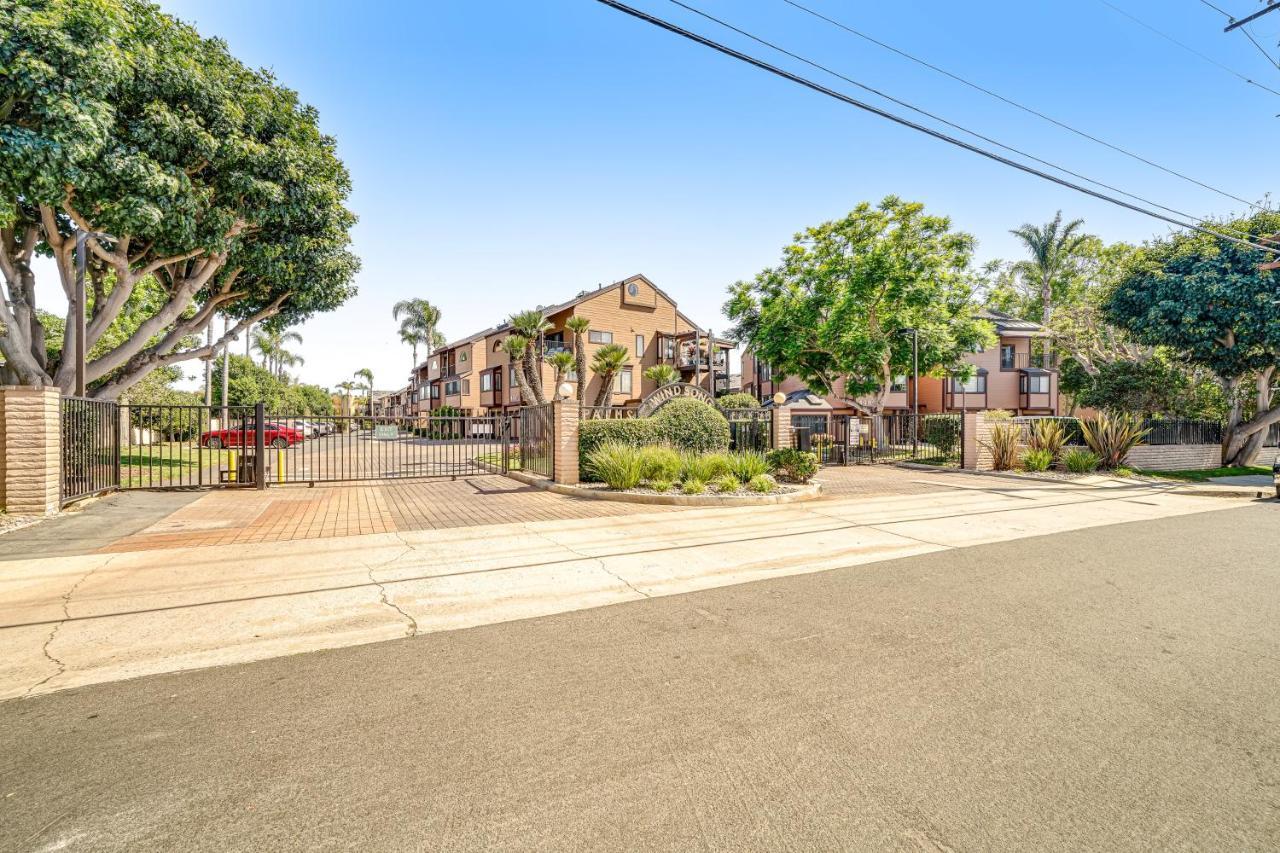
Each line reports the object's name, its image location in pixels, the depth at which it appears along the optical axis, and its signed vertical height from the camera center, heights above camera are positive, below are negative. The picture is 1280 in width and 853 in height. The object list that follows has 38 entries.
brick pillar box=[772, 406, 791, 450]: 15.44 -0.20
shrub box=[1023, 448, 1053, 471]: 17.52 -1.14
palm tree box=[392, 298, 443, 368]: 67.69 +11.57
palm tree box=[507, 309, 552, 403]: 22.09 +3.78
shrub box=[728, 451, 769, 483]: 12.49 -1.03
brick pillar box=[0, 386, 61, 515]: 8.71 -0.58
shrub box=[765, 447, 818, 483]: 13.23 -1.02
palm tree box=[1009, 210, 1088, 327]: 38.28 +11.95
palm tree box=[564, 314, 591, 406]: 23.65 +3.49
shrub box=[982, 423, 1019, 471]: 18.27 -0.76
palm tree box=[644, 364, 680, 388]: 28.36 +2.36
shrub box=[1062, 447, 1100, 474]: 16.98 -1.15
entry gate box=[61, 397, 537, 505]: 10.18 -1.12
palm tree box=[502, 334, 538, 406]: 23.11 +2.63
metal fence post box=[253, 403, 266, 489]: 13.12 -0.75
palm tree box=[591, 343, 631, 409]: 28.36 +3.00
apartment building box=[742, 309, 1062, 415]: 40.31 +2.71
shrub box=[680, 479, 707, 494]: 11.31 -1.36
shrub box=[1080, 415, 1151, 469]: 17.66 -0.45
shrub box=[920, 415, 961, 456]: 21.31 -0.40
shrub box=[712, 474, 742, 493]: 11.63 -1.31
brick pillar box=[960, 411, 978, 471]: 18.97 -0.73
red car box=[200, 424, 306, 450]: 13.11 -0.80
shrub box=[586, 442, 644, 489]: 11.90 -1.01
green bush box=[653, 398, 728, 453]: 14.22 -0.17
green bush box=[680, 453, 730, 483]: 12.12 -1.04
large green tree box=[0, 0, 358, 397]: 10.55 +5.47
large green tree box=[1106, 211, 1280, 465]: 17.56 +3.84
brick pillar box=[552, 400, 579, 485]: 13.16 -0.56
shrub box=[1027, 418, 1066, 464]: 18.02 -0.45
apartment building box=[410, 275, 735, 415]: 38.66 +5.45
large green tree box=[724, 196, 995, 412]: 25.38 +5.44
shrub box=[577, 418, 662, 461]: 13.48 -0.35
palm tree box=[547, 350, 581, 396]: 27.58 +2.92
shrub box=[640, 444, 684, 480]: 12.10 -0.96
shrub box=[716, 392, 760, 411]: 21.27 +0.69
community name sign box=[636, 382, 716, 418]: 15.24 +0.66
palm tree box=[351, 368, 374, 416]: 104.25 +7.73
